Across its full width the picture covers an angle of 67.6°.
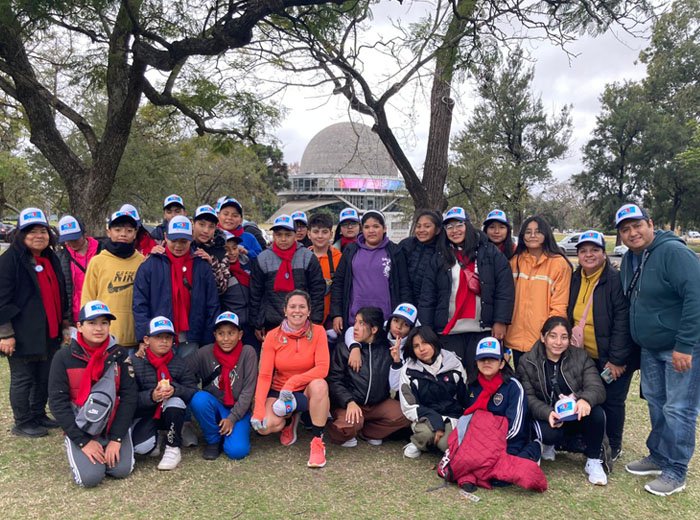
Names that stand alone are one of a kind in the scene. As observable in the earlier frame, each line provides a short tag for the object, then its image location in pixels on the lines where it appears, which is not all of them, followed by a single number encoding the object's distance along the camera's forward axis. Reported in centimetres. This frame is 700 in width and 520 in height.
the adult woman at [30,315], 437
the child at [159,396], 409
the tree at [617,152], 3425
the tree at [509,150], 2031
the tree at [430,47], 561
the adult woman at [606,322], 407
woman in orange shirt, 429
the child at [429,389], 426
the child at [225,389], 421
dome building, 5891
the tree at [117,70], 634
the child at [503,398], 397
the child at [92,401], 375
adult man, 364
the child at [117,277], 444
